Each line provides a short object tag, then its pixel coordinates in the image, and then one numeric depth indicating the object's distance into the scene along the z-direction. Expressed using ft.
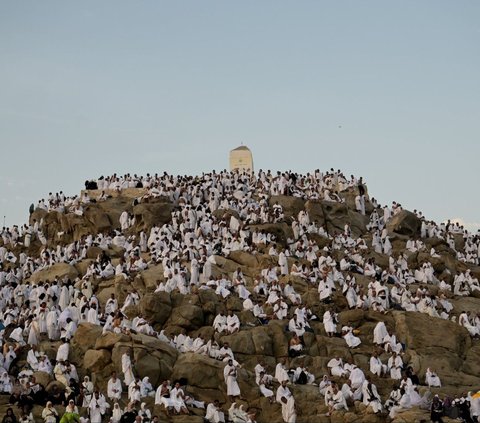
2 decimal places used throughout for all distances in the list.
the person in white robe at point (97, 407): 93.71
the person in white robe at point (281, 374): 106.63
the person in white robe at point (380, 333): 120.37
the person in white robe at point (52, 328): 116.26
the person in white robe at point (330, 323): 120.57
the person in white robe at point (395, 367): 111.45
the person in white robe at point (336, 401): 99.45
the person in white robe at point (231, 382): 101.76
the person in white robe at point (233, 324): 116.37
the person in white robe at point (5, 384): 98.89
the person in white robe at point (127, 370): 101.60
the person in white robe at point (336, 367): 109.19
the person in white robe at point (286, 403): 98.89
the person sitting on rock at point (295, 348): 114.21
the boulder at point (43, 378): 99.76
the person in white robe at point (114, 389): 98.32
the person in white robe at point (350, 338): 118.42
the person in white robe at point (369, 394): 101.65
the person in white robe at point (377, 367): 111.65
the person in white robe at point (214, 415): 95.76
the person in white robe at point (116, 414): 93.35
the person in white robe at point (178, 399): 95.50
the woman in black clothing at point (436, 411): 96.48
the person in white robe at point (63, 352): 105.70
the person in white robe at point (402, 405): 99.04
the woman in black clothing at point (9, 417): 89.86
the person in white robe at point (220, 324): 116.78
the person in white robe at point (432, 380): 111.24
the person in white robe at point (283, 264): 139.64
